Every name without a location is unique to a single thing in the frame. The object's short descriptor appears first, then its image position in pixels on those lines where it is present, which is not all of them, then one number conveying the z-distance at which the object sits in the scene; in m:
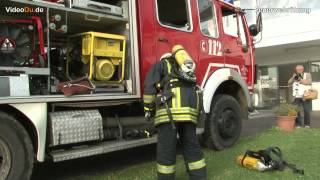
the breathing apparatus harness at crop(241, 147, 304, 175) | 5.81
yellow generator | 5.48
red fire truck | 4.66
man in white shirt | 10.36
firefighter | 4.96
